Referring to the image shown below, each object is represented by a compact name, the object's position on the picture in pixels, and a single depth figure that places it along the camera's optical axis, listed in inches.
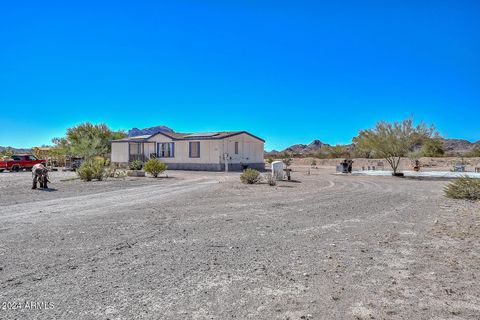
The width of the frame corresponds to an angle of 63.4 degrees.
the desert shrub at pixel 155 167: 822.5
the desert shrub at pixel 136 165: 977.1
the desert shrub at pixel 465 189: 466.6
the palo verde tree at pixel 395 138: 860.6
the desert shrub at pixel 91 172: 704.4
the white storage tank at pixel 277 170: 742.5
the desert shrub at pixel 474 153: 1708.4
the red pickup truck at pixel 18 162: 1063.0
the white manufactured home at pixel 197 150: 1122.0
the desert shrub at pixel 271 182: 629.6
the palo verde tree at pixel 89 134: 1559.2
